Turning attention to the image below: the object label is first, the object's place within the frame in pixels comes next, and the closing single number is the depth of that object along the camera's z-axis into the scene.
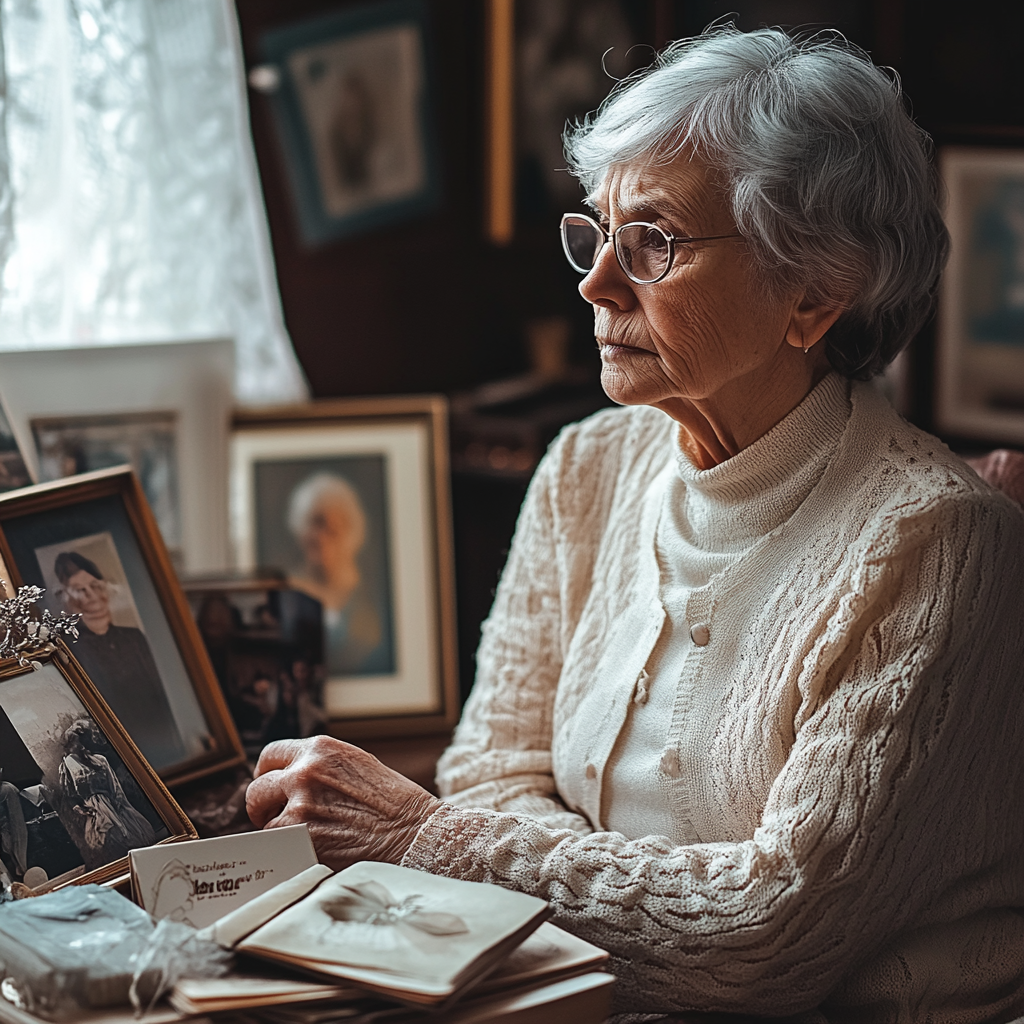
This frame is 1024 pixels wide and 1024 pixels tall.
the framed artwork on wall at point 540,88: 3.11
